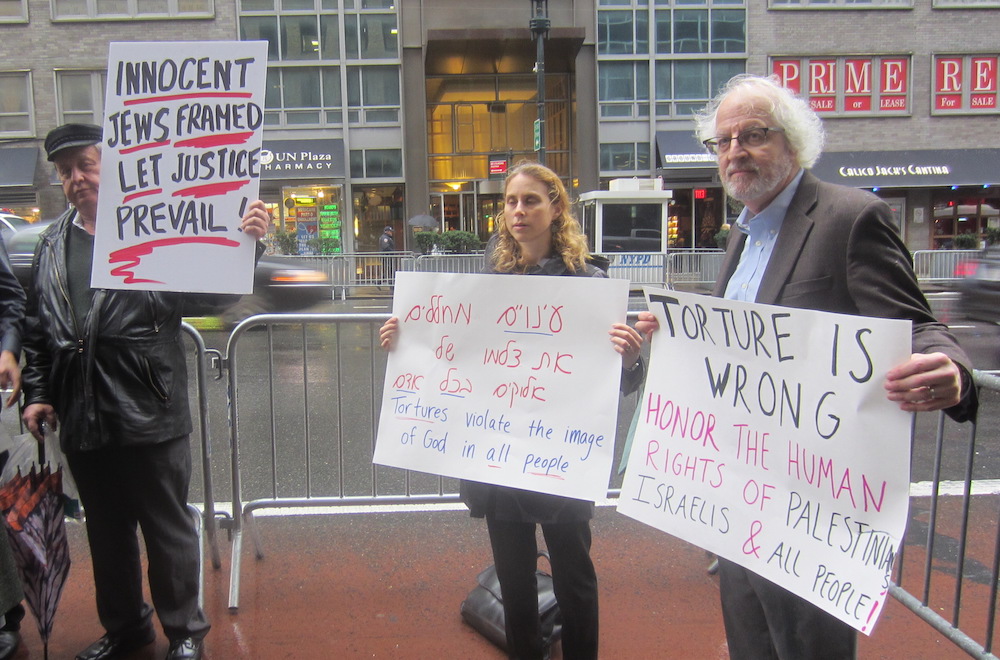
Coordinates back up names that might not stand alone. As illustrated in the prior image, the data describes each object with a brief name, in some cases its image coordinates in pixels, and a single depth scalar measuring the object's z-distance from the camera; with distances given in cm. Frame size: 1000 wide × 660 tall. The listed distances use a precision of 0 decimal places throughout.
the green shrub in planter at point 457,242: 2142
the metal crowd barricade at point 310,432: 393
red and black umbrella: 271
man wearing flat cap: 271
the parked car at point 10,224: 1198
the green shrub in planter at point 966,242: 2312
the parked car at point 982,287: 974
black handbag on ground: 304
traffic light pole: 1530
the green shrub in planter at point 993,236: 2381
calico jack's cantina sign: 2548
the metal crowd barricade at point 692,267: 1794
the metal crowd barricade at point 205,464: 363
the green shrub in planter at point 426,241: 2152
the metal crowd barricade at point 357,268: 1864
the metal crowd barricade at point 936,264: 1820
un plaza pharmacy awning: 2530
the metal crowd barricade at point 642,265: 1786
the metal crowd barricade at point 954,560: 263
